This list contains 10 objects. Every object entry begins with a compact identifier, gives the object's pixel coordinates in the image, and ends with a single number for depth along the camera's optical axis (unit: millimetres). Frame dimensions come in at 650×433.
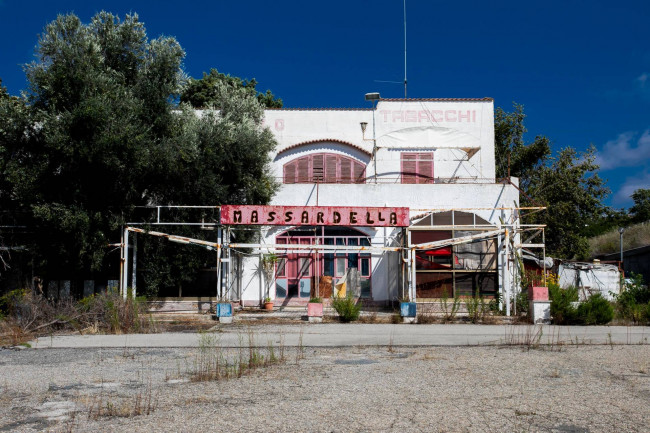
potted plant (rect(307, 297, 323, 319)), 16562
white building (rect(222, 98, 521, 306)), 21500
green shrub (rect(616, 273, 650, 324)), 16484
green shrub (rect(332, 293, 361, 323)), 16516
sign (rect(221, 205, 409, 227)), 18250
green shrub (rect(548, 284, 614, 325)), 15859
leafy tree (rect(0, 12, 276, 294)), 17344
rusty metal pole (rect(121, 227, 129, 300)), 18188
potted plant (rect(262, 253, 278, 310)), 21828
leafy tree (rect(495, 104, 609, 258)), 34656
